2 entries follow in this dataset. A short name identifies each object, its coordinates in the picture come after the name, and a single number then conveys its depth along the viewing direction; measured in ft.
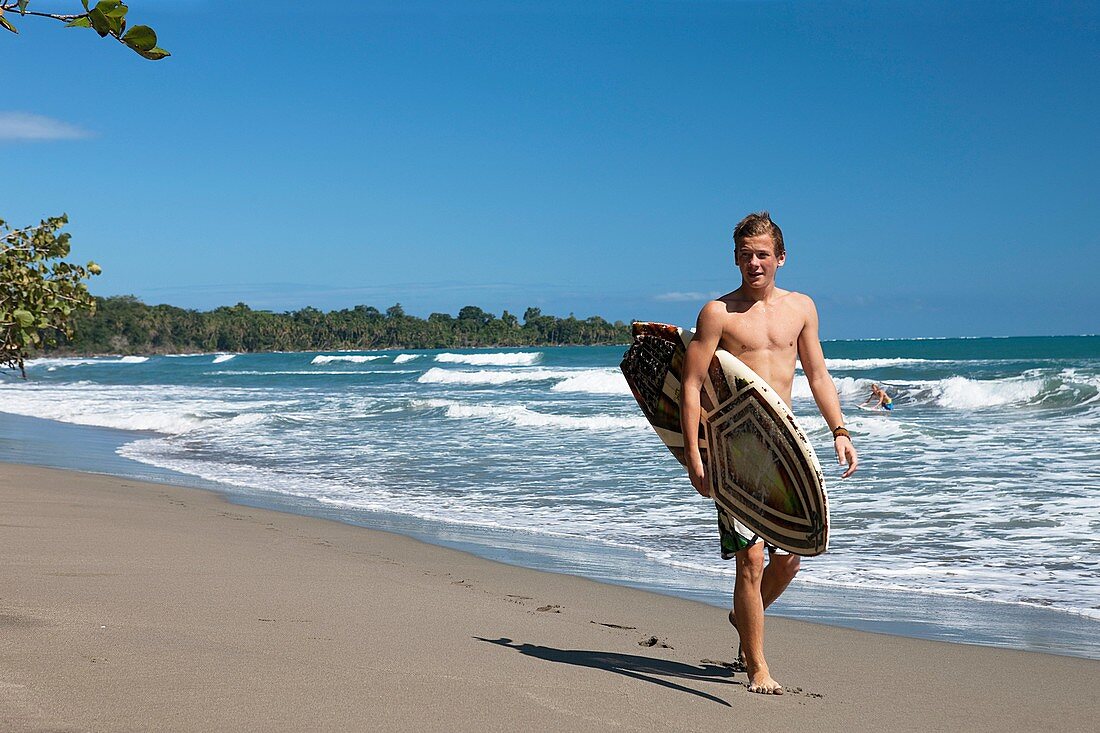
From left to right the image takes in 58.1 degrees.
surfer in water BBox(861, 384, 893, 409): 70.10
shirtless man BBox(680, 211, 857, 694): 11.88
